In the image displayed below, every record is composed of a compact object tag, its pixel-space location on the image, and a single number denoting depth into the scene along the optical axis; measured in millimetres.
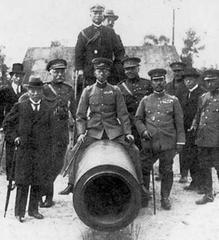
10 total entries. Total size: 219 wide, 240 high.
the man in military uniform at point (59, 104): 7553
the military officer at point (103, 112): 6570
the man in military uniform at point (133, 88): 7590
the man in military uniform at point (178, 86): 8633
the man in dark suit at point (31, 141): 6535
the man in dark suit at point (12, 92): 8898
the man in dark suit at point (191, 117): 8344
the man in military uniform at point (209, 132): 7242
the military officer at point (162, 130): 7082
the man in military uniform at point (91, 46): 8266
